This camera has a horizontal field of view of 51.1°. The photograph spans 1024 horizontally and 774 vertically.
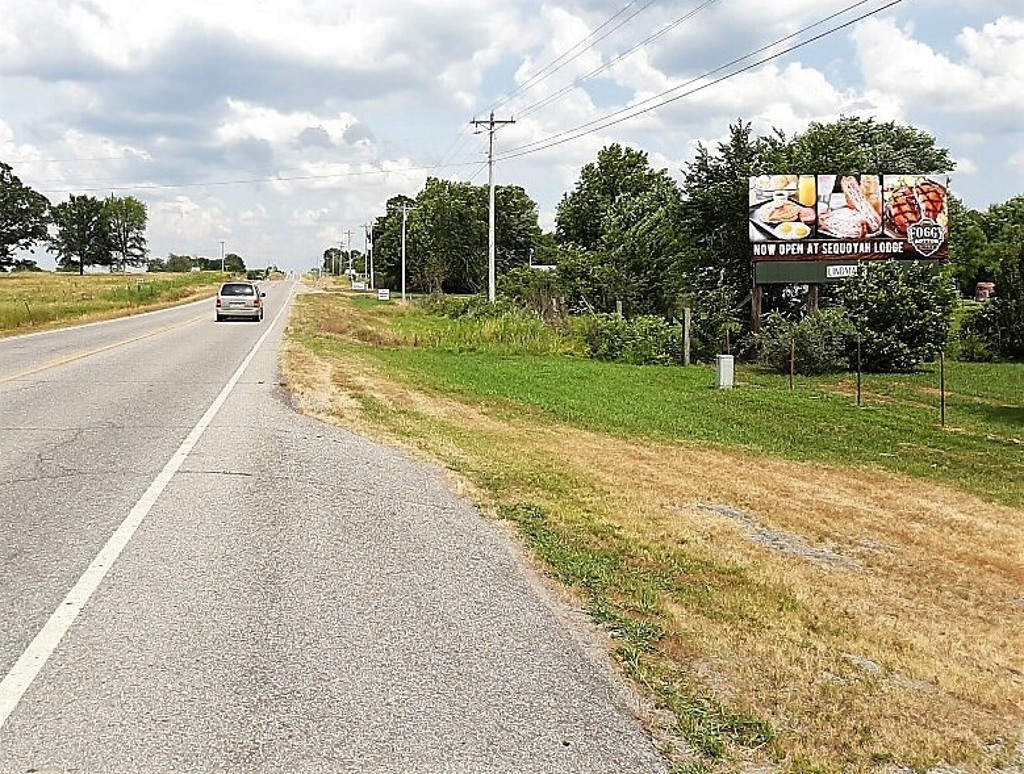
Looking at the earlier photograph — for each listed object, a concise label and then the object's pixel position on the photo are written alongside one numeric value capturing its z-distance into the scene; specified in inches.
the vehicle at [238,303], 1752.0
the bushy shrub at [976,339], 1544.0
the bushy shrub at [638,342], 1299.2
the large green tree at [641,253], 1753.2
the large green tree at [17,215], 5270.7
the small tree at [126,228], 6333.7
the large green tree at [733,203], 1648.6
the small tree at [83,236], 6151.6
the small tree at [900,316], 1311.5
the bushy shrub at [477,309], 1642.5
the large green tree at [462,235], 3496.6
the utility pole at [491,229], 1763.0
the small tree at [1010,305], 1535.4
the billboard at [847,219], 1428.4
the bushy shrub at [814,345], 1278.3
